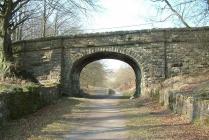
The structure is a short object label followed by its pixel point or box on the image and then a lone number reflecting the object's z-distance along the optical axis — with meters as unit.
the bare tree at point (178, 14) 32.12
